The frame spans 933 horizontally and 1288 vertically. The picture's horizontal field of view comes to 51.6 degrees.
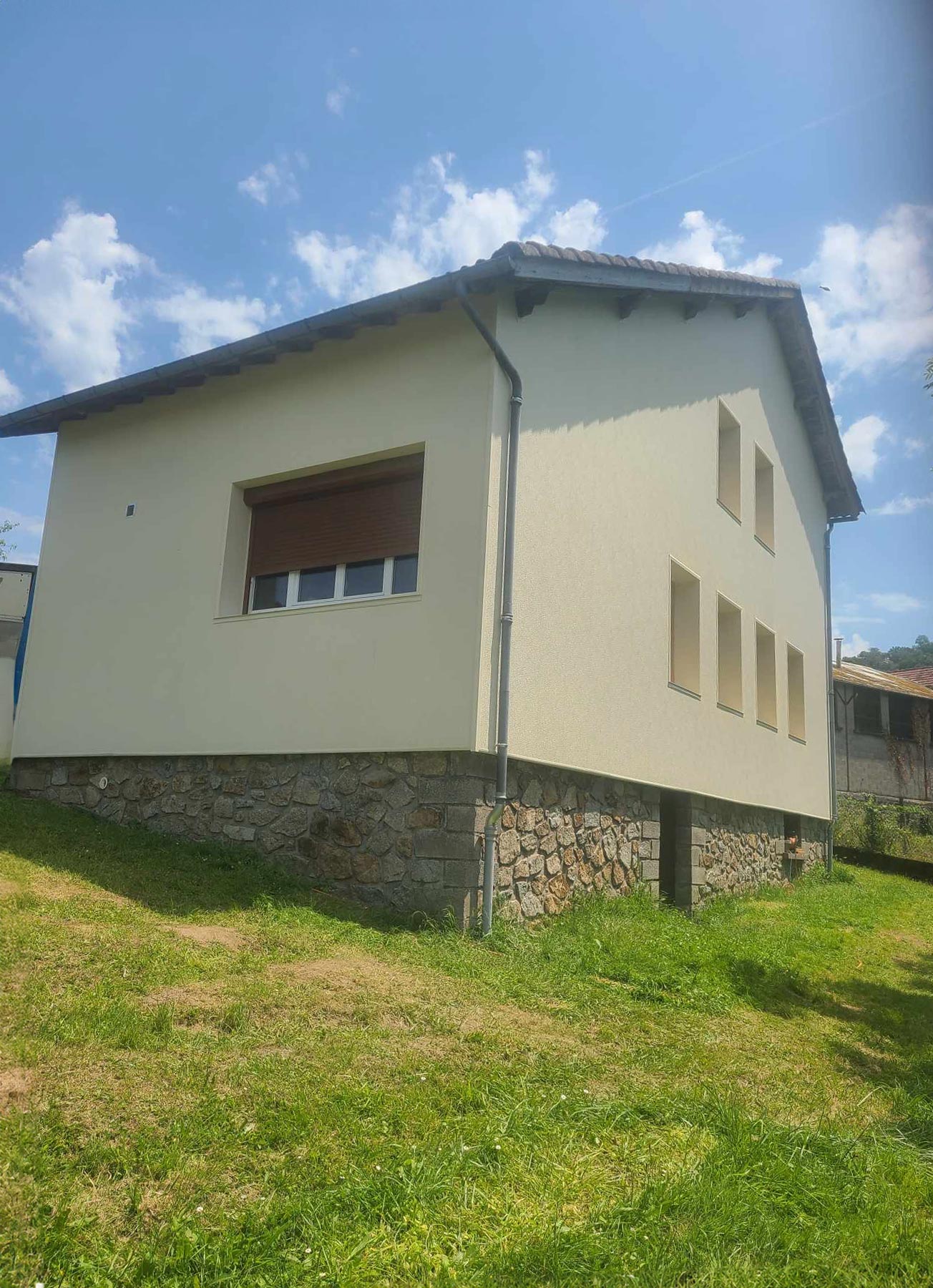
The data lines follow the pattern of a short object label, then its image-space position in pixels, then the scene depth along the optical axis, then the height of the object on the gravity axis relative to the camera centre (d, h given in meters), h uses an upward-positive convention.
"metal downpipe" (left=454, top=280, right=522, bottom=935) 7.30 +1.69
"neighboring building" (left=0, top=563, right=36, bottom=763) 16.51 +4.12
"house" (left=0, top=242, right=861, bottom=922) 7.72 +2.12
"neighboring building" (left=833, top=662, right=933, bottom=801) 25.48 +3.01
